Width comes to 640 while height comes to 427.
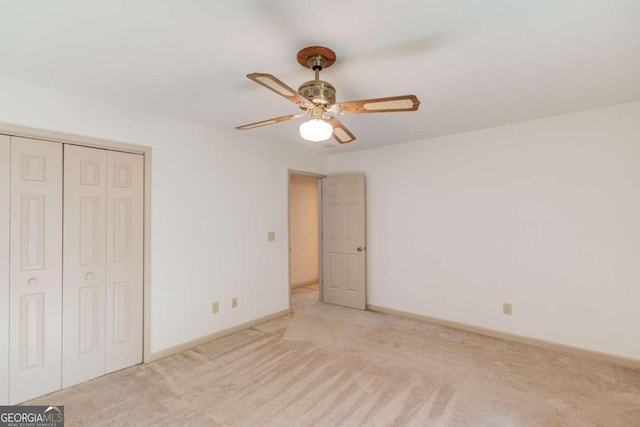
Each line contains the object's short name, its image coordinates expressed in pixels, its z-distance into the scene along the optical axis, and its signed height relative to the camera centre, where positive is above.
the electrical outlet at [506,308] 3.50 -1.00
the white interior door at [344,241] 4.65 -0.33
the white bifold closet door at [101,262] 2.57 -0.36
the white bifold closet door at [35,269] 2.31 -0.36
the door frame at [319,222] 4.44 -0.04
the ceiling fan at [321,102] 1.77 +0.69
